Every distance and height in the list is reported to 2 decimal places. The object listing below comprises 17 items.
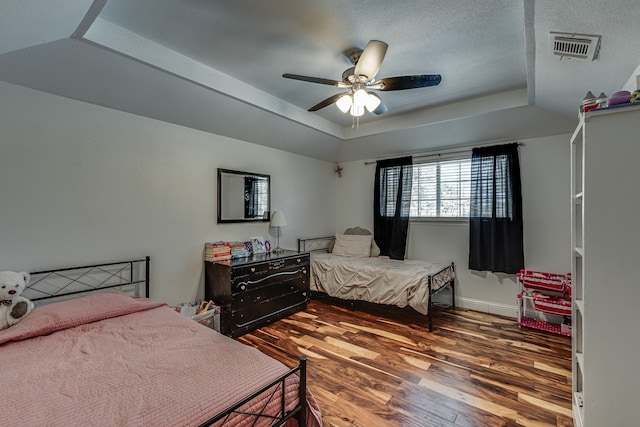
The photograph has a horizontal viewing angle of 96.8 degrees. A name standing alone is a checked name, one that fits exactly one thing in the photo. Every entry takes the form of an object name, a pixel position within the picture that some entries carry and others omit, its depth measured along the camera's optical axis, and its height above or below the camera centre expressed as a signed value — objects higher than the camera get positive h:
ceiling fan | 1.93 +1.00
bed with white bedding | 3.17 -0.78
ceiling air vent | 1.63 +1.03
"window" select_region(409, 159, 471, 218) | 3.94 +0.39
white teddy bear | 1.73 -0.57
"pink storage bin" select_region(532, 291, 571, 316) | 2.87 -0.90
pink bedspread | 1.05 -0.74
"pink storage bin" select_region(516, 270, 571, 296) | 3.12 -0.72
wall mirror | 3.41 +0.23
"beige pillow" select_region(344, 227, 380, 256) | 4.43 -0.29
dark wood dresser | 2.90 -0.83
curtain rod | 3.55 +0.89
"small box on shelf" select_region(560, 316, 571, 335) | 2.91 -1.13
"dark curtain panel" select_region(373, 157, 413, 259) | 4.29 +0.16
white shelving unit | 1.31 -0.23
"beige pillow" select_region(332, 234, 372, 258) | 4.40 -0.49
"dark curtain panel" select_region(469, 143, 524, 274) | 3.47 +0.07
